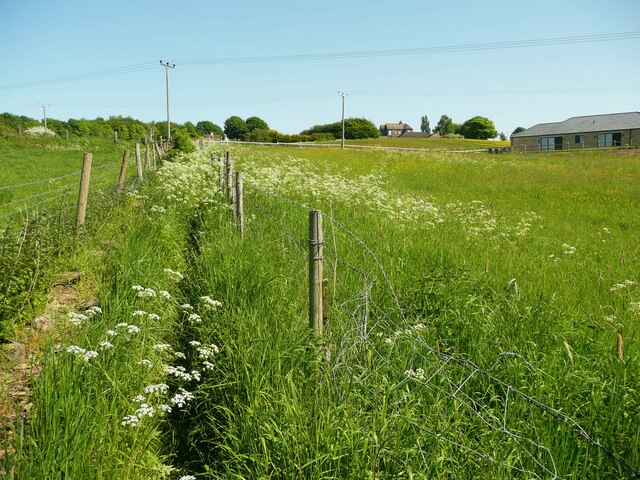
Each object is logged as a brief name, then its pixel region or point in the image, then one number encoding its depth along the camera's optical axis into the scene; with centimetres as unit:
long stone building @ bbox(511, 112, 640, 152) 6150
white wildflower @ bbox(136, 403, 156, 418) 325
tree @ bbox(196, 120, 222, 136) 14325
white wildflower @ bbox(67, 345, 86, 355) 339
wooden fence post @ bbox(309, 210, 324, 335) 390
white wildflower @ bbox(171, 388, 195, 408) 346
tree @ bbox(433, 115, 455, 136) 15512
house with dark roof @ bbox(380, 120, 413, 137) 18338
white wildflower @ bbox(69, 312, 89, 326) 390
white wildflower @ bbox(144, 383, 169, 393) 341
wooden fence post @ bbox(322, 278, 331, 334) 397
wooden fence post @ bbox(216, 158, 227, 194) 1013
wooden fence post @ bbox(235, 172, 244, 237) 749
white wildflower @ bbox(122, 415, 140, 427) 322
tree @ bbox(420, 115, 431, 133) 19150
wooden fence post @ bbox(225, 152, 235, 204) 923
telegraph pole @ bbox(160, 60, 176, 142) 5318
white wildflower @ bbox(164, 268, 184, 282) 558
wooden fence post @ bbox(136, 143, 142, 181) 1473
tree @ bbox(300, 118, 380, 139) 11481
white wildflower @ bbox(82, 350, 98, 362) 334
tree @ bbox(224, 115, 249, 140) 14799
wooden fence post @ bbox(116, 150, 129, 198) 1027
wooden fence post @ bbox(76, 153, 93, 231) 788
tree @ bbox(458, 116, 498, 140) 12219
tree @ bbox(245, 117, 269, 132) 14738
